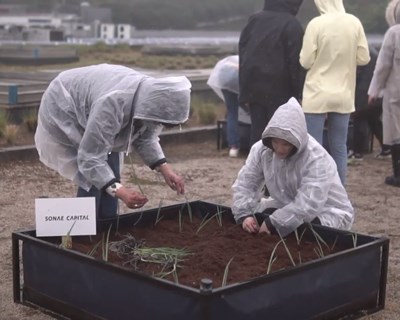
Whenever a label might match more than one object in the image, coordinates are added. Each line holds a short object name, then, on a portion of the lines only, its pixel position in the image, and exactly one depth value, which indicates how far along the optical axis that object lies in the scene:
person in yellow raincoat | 6.18
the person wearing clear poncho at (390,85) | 6.88
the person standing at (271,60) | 6.39
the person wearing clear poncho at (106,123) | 3.80
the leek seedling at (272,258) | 3.56
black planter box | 3.18
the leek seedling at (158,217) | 4.41
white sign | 3.76
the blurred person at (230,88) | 8.23
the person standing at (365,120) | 8.38
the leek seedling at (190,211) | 4.49
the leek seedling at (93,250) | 3.74
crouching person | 4.07
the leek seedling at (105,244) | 3.68
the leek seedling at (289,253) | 3.70
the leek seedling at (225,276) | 3.38
